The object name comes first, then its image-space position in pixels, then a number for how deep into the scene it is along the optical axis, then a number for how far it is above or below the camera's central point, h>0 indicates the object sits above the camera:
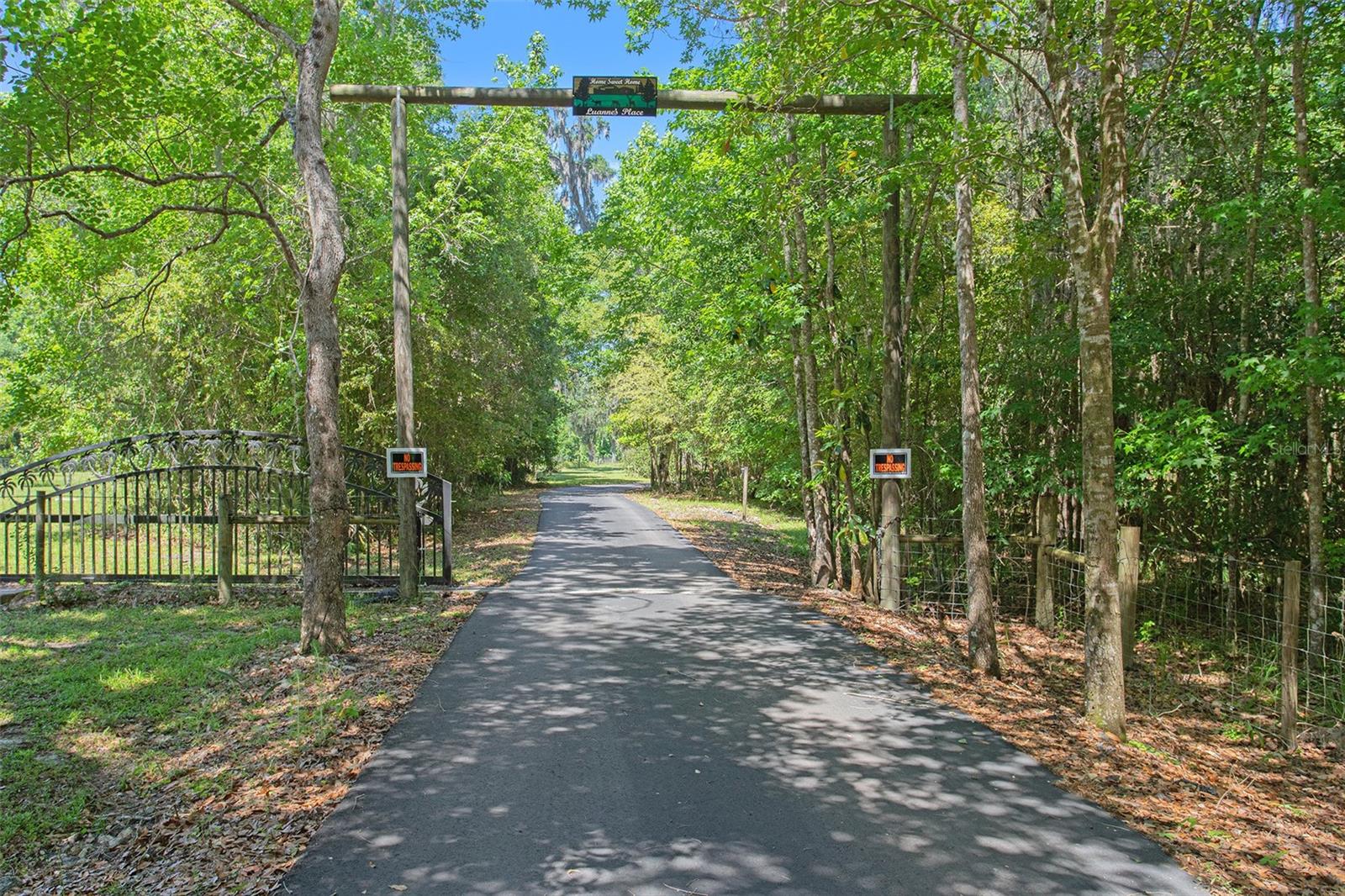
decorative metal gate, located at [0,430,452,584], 9.85 -0.31
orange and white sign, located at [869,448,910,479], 9.31 -0.12
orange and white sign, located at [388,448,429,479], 9.84 -0.03
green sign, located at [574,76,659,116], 9.23 +4.10
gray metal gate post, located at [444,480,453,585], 10.39 -1.05
